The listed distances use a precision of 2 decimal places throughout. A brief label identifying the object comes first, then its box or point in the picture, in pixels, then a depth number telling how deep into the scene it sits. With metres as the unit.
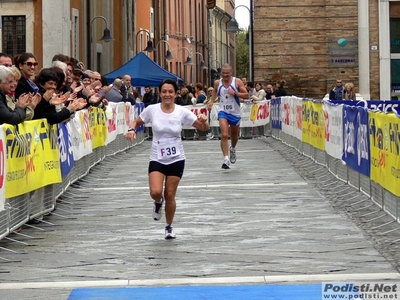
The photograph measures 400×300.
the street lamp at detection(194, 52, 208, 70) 76.25
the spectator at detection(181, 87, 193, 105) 38.33
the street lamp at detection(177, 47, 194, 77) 64.46
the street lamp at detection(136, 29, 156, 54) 43.66
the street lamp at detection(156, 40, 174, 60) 54.25
